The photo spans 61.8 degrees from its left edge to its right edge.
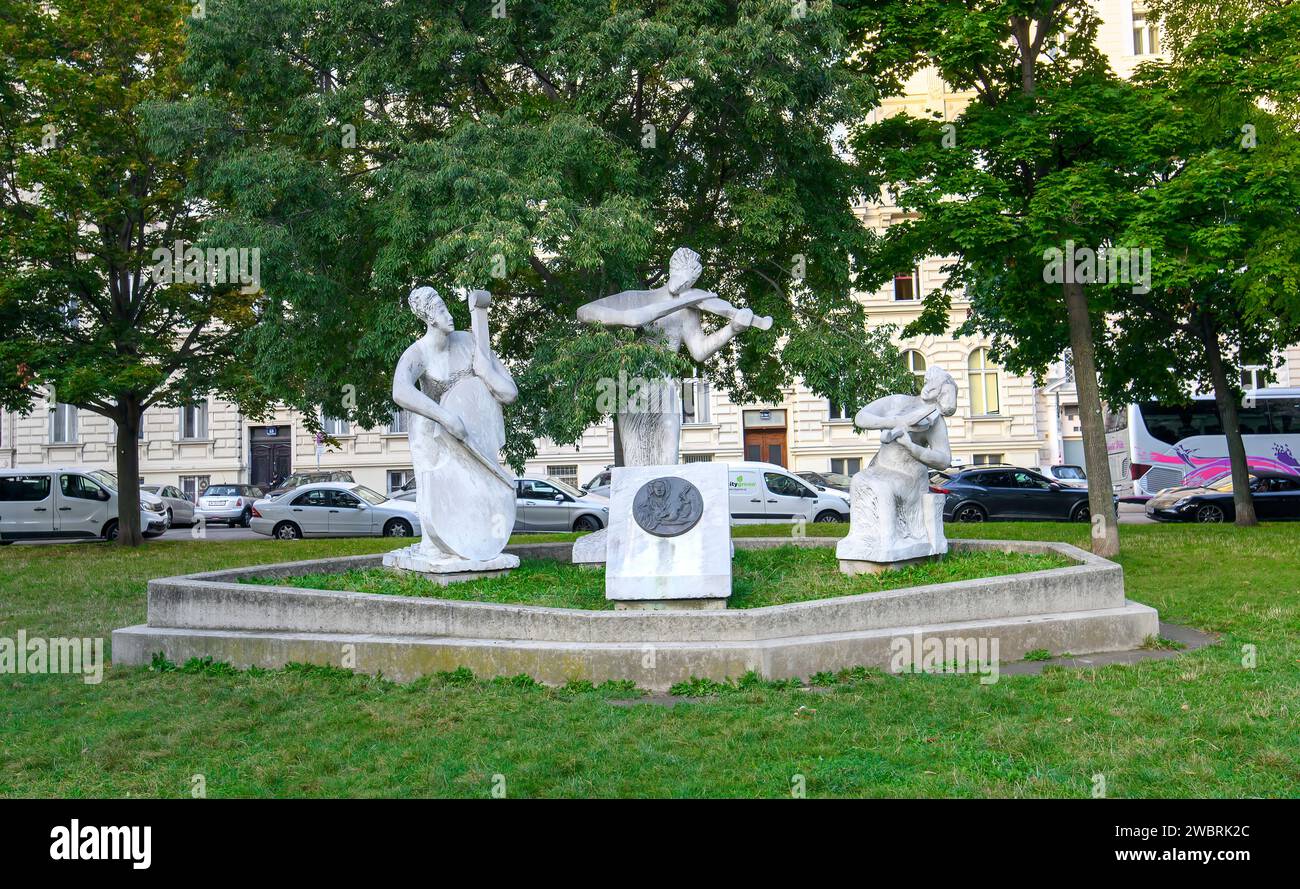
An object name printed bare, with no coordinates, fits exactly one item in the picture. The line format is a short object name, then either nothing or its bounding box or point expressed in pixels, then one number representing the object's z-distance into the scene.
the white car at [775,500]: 24.45
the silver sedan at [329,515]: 24.20
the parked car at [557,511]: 23.12
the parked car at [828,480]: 27.89
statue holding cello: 8.69
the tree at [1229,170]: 13.84
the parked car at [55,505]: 25.03
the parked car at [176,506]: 30.80
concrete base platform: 7.03
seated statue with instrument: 9.24
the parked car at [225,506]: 31.28
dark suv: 25.31
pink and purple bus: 28.83
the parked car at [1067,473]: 32.88
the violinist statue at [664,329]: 9.18
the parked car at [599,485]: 26.34
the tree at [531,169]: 12.34
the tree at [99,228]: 18.84
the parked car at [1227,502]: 24.38
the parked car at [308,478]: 33.31
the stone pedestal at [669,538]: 7.63
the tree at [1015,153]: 13.77
